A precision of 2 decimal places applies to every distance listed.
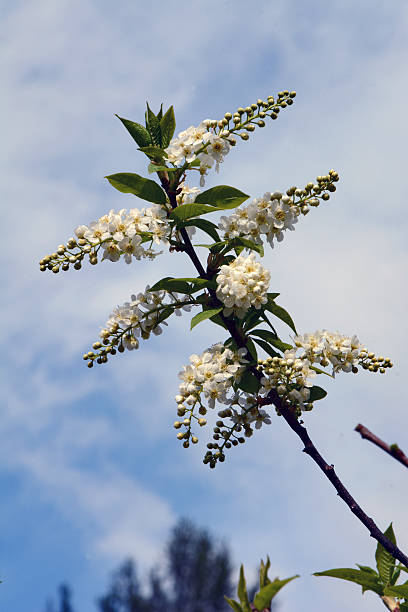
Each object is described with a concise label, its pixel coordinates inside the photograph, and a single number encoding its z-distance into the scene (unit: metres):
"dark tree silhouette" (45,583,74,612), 17.16
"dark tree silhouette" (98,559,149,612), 16.69
